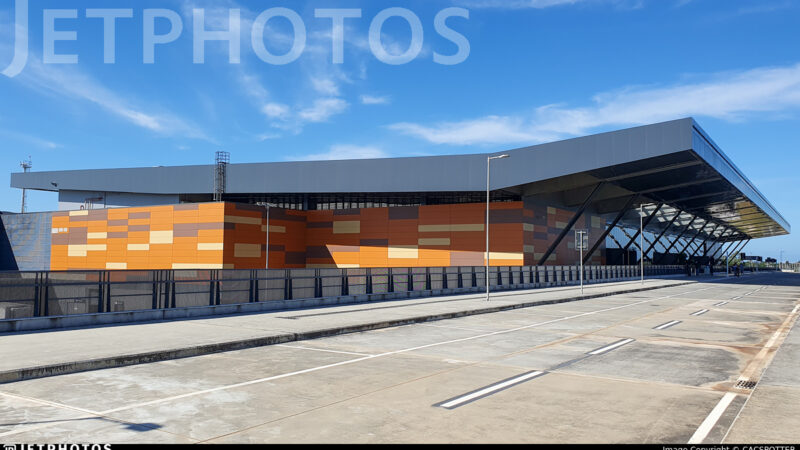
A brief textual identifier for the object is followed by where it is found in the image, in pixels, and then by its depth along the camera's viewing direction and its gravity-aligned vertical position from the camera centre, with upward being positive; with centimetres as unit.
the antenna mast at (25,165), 8856 +1460
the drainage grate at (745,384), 909 -204
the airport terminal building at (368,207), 5150 +567
